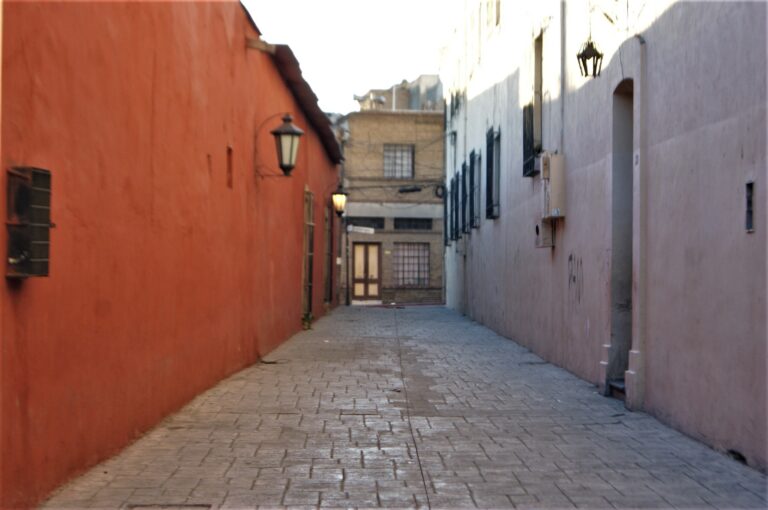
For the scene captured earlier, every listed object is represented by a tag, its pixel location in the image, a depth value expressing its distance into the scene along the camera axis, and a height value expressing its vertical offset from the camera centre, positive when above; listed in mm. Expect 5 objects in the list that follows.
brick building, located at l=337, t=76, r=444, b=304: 34250 +2790
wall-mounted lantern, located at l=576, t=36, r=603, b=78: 8789 +2224
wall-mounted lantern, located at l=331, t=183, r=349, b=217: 21688 +1737
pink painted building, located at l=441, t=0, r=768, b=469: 5410 +606
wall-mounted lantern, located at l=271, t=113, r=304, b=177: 10844 +1626
